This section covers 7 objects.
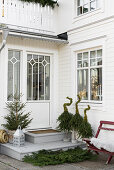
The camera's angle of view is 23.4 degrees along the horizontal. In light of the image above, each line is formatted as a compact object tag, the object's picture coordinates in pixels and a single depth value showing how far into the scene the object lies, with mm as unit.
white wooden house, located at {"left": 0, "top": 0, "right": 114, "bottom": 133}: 7352
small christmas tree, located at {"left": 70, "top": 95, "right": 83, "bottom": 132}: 7602
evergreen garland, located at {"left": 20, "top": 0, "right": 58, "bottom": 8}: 8869
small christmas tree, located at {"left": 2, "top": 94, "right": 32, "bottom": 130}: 7668
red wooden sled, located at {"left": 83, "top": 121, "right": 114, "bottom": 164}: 6165
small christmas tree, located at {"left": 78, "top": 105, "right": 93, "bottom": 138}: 7330
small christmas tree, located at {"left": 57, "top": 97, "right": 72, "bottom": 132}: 7848
